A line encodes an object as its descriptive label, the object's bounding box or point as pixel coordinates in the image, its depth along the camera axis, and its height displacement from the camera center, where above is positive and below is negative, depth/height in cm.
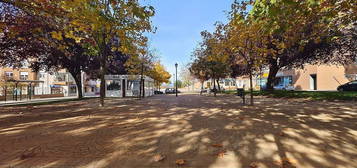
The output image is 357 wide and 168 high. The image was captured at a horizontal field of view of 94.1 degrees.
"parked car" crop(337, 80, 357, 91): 2094 -20
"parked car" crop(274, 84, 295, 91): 3369 -40
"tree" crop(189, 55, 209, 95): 2191 +302
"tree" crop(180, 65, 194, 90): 6681 +461
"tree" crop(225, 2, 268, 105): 894 +252
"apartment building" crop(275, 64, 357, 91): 2796 +151
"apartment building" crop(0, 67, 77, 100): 3409 +236
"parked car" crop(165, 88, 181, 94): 4100 -115
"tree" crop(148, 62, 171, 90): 3462 +268
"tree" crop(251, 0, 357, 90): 373 +193
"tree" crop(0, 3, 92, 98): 706 +275
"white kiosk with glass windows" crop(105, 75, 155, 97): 2210 +26
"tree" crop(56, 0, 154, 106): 576 +283
